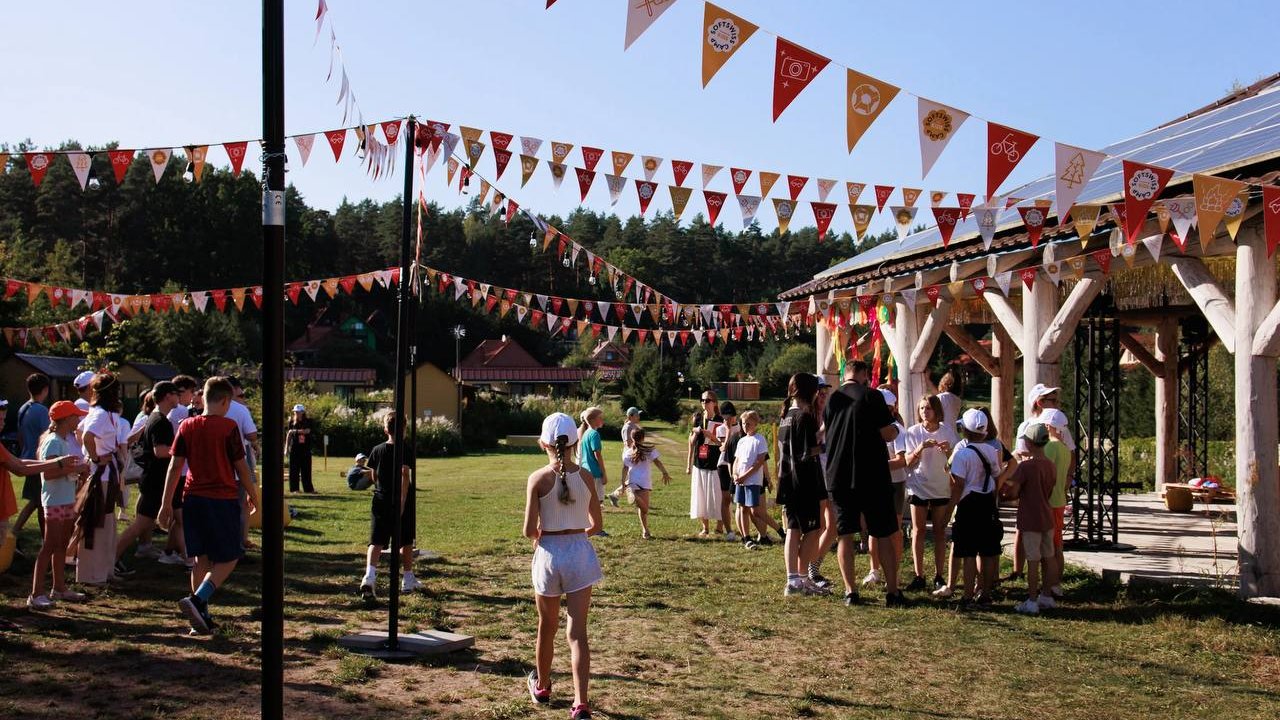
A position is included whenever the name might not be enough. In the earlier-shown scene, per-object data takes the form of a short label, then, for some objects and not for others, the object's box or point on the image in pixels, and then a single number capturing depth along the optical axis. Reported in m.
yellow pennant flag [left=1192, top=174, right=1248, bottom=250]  6.98
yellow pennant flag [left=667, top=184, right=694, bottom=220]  9.50
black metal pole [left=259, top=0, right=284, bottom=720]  3.07
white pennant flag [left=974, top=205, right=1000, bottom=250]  9.02
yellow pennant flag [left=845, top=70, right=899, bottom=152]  6.26
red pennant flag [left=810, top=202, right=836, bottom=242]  9.61
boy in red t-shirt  6.42
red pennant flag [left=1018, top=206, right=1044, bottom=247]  9.16
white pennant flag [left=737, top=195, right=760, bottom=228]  9.65
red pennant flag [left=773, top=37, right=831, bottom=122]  6.15
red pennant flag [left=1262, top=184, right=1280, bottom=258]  6.80
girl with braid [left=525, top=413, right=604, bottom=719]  4.90
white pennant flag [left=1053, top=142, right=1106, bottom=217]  6.83
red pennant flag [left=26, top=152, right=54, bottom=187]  9.36
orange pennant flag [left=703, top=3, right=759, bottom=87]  5.73
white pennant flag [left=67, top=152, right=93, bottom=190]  9.14
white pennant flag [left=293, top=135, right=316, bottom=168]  8.88
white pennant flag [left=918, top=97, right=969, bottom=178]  6.68
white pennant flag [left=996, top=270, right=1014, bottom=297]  10.17
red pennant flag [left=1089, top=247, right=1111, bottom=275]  9.12
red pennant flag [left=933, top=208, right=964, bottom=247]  8.97
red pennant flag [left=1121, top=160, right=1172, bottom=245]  7.23
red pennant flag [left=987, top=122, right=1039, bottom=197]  6.78
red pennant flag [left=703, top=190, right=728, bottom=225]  9.59
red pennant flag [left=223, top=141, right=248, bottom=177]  8.98
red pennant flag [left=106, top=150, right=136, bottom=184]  9.04
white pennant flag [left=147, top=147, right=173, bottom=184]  9.31
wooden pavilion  7.62
